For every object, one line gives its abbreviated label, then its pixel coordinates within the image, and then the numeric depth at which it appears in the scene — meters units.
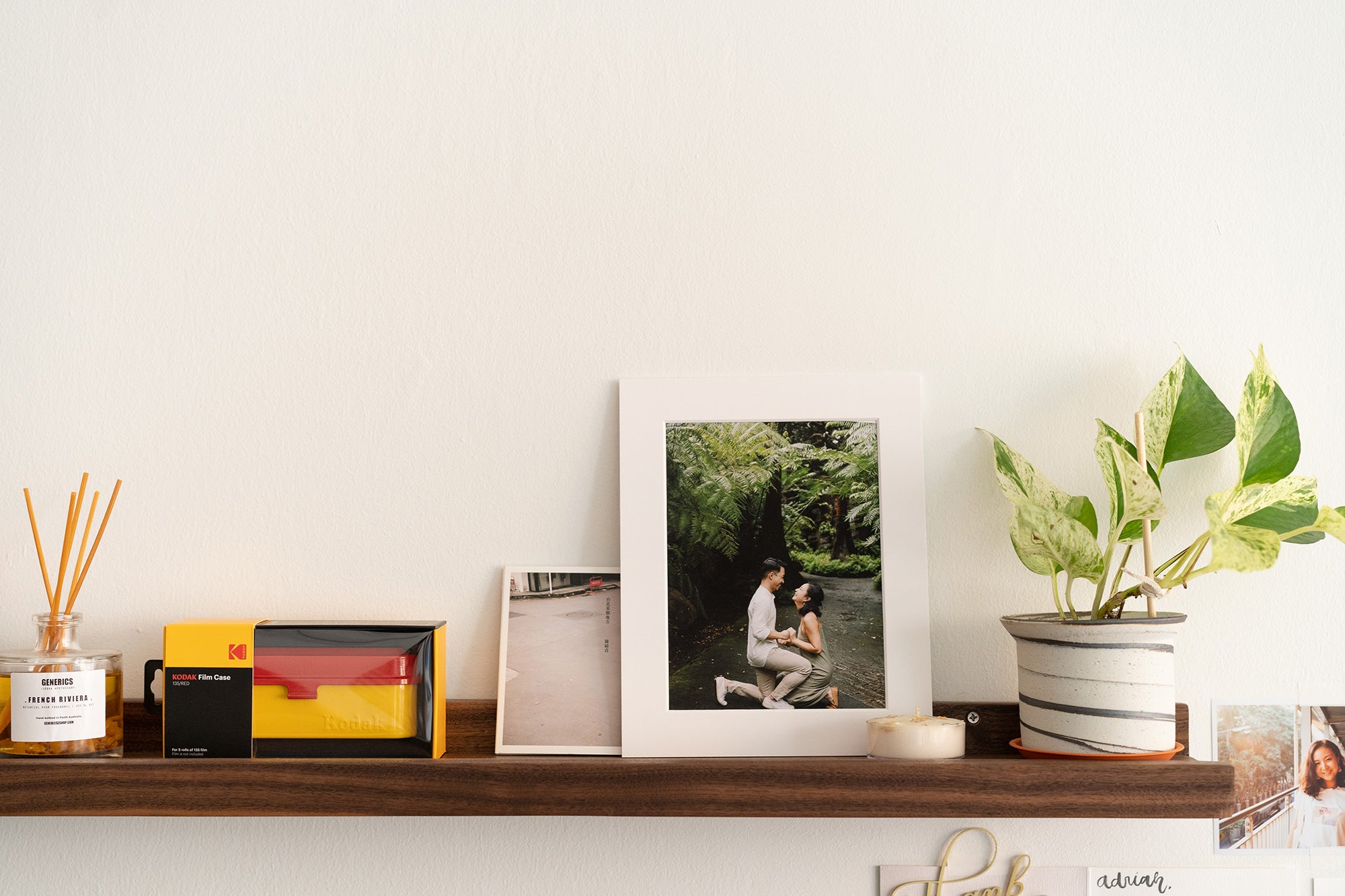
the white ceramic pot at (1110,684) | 0.78
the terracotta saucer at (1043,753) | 0.79
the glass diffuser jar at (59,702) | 0.81
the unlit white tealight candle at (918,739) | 0.80
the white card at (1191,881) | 0.88
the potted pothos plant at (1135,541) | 0.78
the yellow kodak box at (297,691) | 0.83
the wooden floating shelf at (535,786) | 0.78
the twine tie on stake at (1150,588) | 0.80
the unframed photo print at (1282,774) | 0.89
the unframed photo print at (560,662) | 0.88
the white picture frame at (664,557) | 0.87
